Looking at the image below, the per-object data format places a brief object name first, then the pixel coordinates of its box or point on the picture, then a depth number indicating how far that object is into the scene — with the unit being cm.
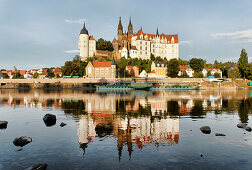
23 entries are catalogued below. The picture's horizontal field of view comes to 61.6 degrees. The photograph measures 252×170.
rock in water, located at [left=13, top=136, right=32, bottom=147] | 1662
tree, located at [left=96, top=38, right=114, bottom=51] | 16075
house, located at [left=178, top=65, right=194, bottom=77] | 13906
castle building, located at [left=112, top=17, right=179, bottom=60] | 15875
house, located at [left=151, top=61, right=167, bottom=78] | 13038
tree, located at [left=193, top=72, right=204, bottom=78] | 12326
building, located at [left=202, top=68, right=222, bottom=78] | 14675
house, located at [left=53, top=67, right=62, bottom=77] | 17012
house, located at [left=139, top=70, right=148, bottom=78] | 12838
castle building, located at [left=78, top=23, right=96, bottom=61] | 15462
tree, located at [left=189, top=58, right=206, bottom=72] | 14862
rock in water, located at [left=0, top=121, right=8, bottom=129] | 2284
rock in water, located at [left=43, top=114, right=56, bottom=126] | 2472
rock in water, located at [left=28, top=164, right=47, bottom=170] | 1183
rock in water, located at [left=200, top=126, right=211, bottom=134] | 2013
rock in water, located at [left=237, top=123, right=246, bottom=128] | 2181
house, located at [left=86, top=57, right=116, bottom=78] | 11859
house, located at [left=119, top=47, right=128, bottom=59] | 15475
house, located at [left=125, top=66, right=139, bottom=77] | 13000
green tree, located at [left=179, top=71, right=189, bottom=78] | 12361
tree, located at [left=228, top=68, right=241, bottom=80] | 11702
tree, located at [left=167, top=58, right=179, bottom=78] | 12139
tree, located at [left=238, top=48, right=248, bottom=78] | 11488
